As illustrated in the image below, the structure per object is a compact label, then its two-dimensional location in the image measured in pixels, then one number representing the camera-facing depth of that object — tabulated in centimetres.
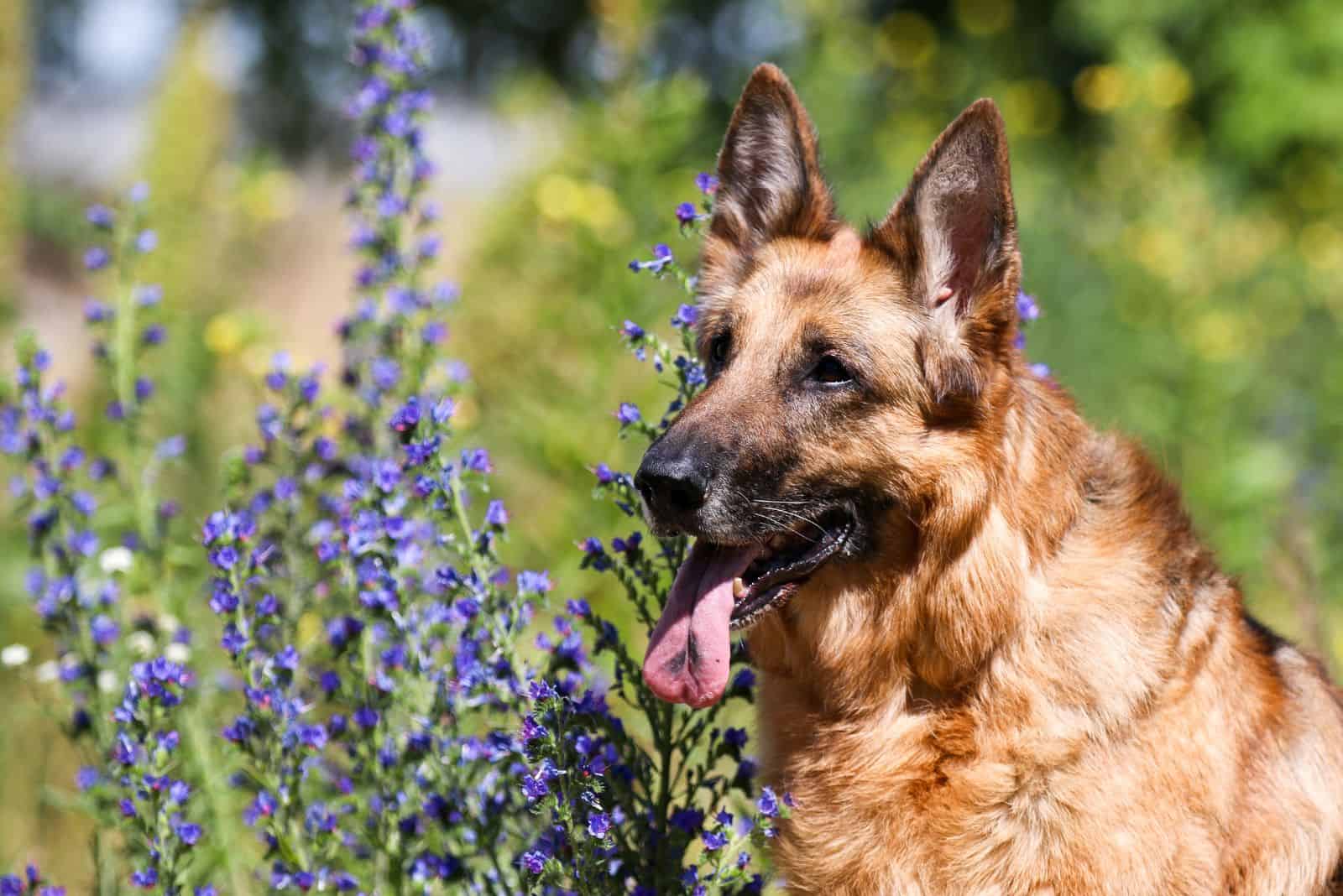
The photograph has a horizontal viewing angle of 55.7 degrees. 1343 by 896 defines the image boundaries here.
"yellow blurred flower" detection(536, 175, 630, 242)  619
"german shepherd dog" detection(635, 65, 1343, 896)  277
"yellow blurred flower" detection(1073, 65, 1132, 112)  895
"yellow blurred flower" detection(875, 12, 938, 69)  1240
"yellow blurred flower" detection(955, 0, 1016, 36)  1489
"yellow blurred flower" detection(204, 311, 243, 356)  559
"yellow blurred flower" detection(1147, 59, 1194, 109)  873
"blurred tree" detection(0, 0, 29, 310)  822
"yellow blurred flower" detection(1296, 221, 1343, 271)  1075
